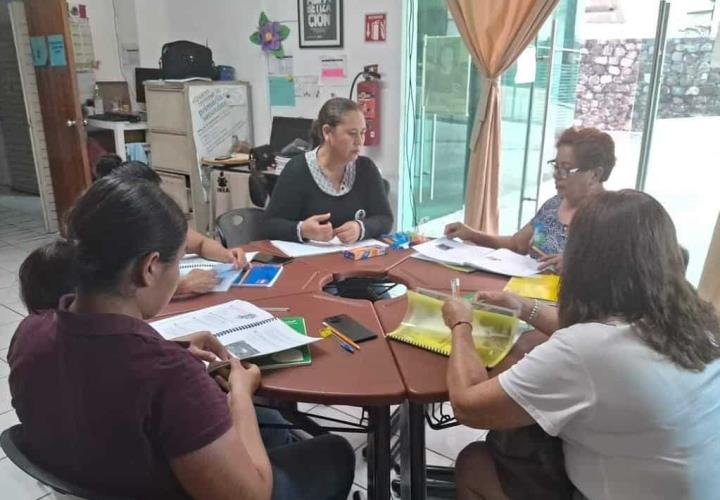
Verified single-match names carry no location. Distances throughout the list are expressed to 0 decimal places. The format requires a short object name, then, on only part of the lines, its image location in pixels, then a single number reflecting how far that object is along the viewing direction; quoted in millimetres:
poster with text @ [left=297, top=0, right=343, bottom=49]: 3689
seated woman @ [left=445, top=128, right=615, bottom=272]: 2006
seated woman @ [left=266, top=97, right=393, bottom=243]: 2336
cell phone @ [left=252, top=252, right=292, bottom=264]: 2004
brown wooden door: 4328
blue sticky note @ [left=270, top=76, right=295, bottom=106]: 4086
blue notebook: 1785
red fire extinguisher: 3602
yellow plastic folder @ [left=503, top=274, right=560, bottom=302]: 1653
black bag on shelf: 4234
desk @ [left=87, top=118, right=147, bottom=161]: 4715
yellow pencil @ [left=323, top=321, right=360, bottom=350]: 1370
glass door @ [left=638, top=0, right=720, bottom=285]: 2771
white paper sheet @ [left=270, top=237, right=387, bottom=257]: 2109
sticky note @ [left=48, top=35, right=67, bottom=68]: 4332
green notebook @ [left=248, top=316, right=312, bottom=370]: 1271
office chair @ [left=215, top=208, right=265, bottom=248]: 2473
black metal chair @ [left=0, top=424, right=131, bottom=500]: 864
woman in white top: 962
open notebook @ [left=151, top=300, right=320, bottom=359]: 1302
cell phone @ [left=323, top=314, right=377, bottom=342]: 1414
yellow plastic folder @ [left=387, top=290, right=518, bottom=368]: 1337
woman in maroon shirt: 861
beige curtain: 2980
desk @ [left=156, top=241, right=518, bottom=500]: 1188
